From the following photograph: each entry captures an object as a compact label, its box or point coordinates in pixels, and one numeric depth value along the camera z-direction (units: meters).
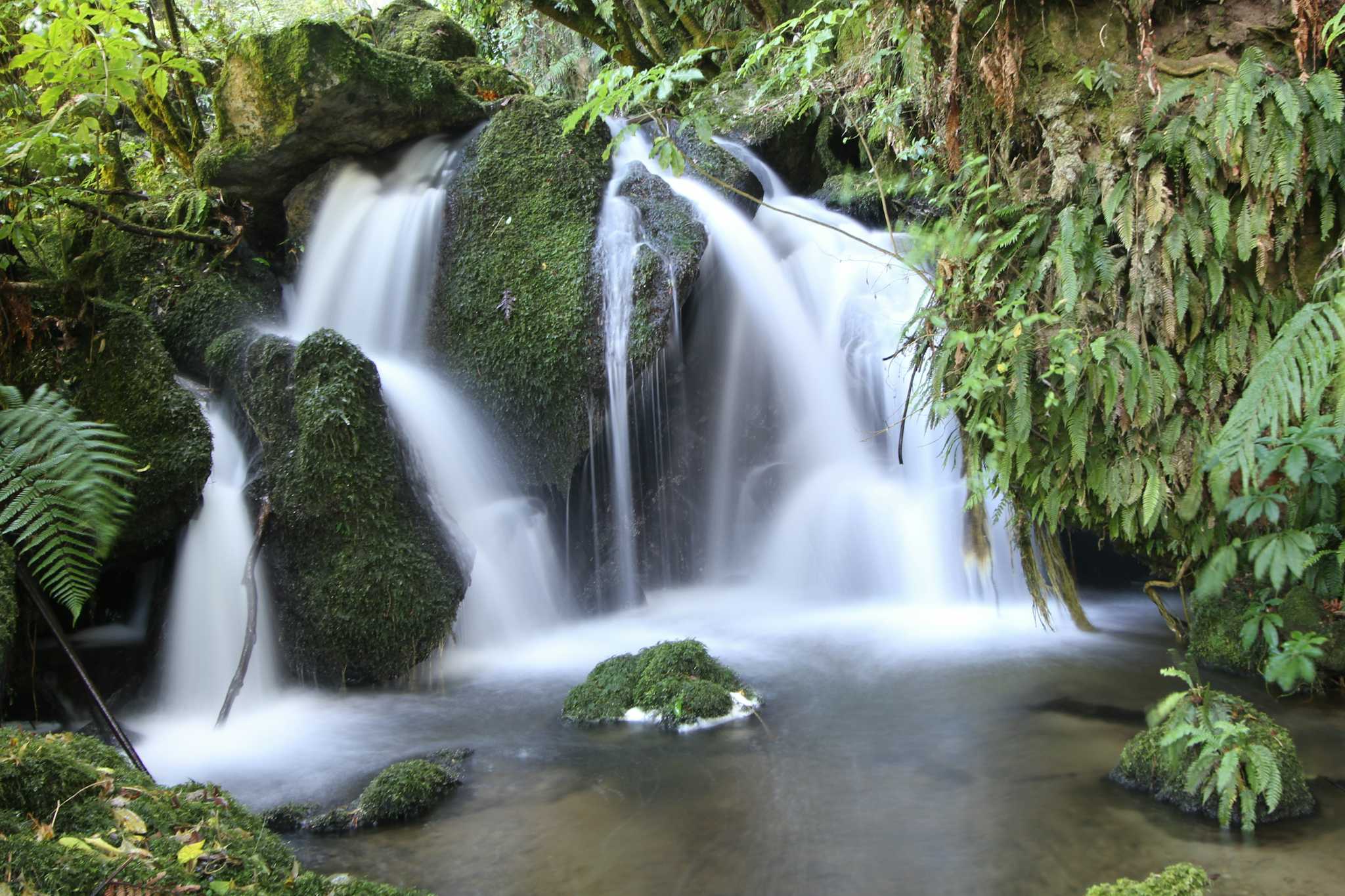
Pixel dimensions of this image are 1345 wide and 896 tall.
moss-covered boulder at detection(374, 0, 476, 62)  11.30
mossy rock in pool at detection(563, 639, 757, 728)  5.30
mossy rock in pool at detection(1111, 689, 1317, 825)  3.82
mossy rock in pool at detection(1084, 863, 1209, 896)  2.91
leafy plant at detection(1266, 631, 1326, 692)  3.16
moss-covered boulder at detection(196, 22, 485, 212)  8.38
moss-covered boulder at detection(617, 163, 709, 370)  7.43
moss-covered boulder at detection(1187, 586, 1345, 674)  5.01
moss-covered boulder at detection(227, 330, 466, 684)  6.02
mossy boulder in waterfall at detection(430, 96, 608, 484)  7.52
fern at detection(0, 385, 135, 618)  2.72
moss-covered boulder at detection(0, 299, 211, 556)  5.53
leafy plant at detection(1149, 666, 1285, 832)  3.71
